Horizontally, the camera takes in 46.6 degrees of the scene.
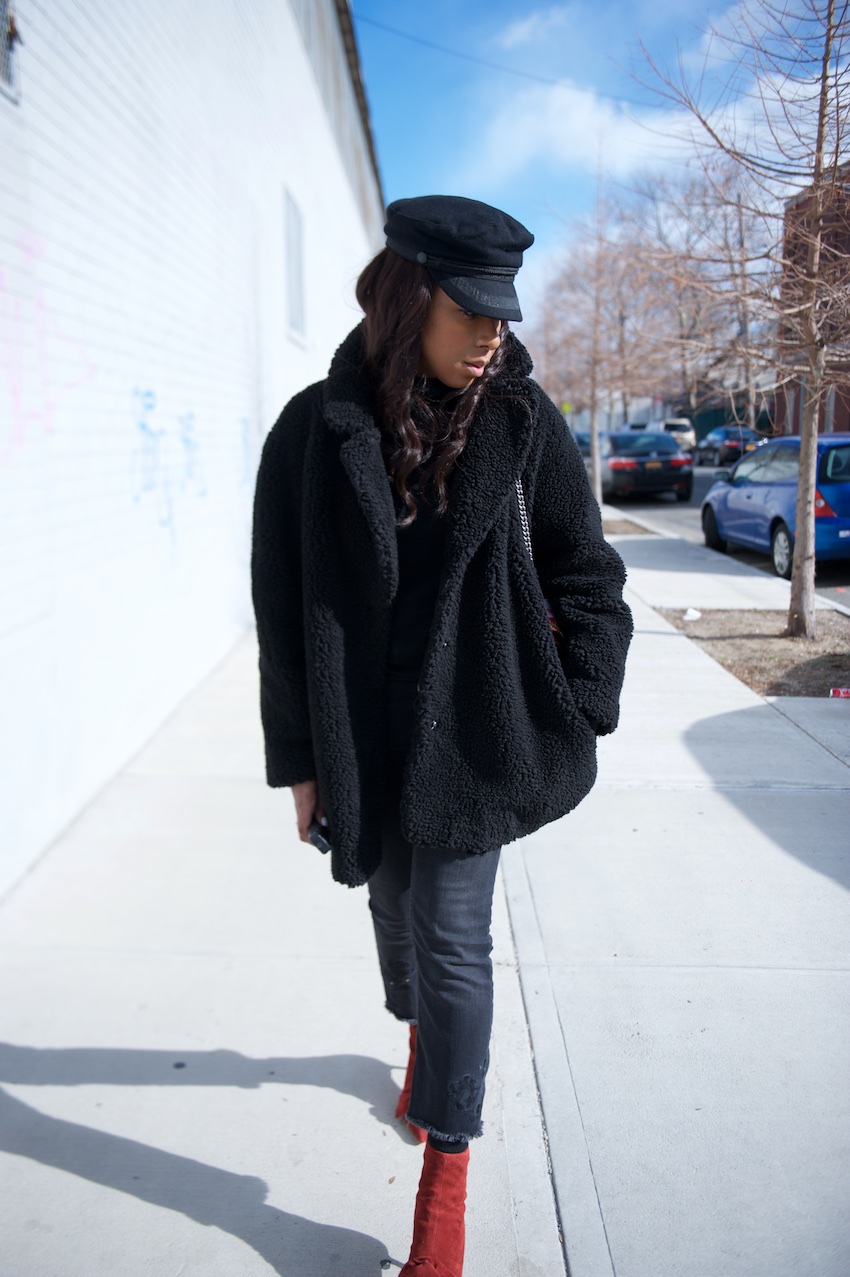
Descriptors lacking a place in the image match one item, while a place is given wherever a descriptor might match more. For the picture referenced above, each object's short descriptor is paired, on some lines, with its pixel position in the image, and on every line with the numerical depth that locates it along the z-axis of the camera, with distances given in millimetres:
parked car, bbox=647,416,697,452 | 41262
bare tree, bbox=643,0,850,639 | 4930
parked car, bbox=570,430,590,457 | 36331
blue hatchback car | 9258
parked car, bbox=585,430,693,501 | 20625
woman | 1765
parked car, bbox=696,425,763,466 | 34031
